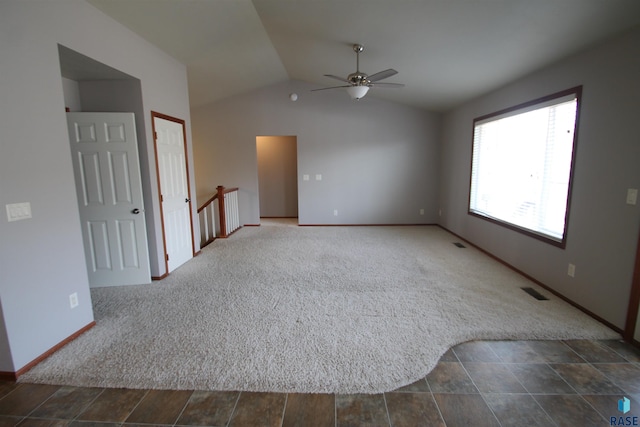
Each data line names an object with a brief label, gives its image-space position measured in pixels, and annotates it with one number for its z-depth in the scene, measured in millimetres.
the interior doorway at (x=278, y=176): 7559
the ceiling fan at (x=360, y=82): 3551
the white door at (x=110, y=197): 3191
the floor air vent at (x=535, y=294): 3096
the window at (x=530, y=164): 3060
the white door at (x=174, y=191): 3717
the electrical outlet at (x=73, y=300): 2423
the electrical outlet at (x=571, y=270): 2932
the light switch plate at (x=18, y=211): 1940
